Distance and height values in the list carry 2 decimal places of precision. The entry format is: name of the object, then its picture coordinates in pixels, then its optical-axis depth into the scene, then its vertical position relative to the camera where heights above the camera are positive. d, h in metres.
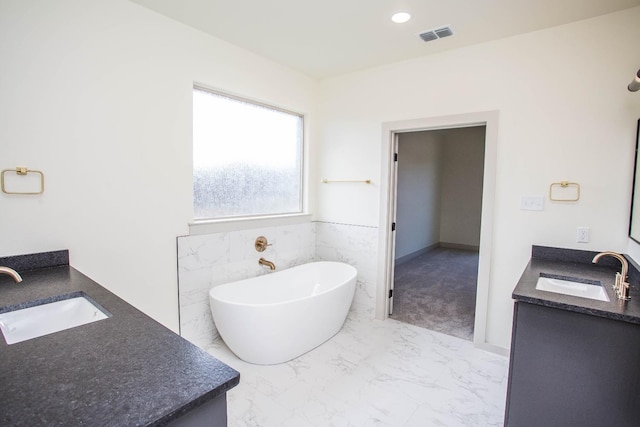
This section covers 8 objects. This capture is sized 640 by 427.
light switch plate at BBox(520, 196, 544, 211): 2.57 -0.07
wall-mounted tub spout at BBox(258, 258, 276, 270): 3.14 -0.71
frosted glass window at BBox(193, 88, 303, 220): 2.86 +0.30
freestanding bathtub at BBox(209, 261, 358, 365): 2.46 -1.03
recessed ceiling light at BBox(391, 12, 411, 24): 2.31 +1.25
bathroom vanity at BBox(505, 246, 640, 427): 1.40 -0.75
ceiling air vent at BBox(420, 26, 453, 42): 2.52 +1.25
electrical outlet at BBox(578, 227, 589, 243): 2.40 -0.29
